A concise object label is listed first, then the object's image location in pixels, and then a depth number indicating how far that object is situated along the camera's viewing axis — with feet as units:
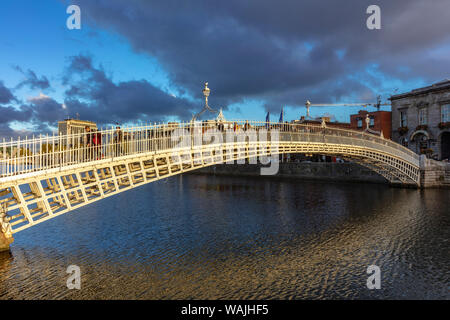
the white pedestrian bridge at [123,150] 35.53
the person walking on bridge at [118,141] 42.24
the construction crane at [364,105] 185.68
